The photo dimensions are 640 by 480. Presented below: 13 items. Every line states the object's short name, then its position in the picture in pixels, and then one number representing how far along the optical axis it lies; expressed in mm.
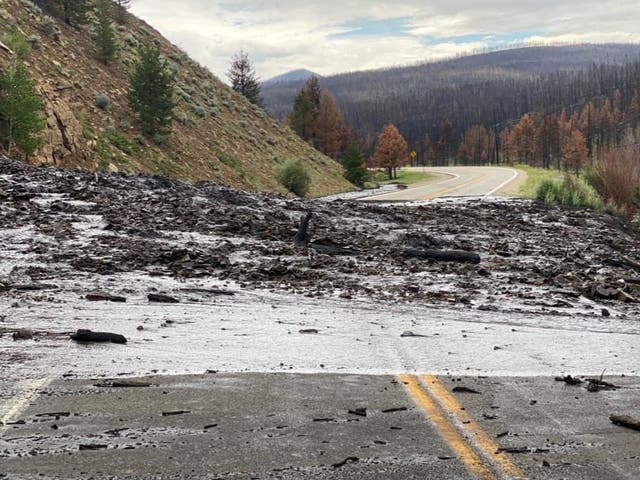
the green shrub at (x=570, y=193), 20156
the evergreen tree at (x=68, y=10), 34844
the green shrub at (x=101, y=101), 28367
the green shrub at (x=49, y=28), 31375
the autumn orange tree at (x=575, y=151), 92362
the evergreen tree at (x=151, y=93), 27156
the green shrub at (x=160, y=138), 28641
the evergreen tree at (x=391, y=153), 67500
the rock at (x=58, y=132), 20938
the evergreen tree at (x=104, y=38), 33031
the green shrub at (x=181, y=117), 33147
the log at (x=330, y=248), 10562
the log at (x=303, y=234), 11062
